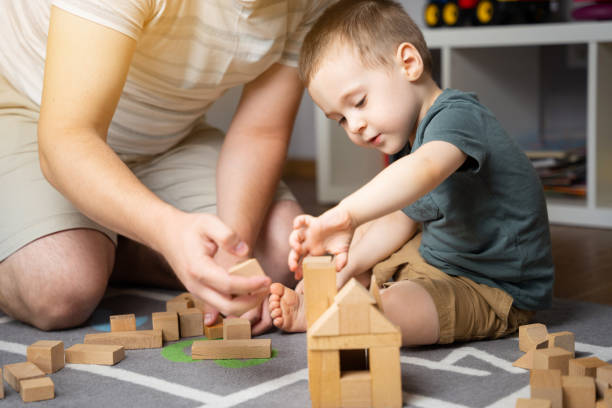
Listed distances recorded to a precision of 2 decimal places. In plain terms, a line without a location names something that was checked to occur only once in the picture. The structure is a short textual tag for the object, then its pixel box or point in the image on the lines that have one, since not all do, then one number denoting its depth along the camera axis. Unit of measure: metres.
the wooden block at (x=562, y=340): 1.05
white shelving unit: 2.00
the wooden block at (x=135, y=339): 1.16
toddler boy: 1.12
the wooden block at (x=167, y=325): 1.19
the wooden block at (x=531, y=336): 1.07
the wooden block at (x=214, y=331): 1.20
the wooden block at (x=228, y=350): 1.10
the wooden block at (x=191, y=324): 1.22
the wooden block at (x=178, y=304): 1.29
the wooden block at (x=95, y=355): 1.09
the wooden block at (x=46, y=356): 1.06
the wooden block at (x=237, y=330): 1.17
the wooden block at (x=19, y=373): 1.00
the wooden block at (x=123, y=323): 1.22
